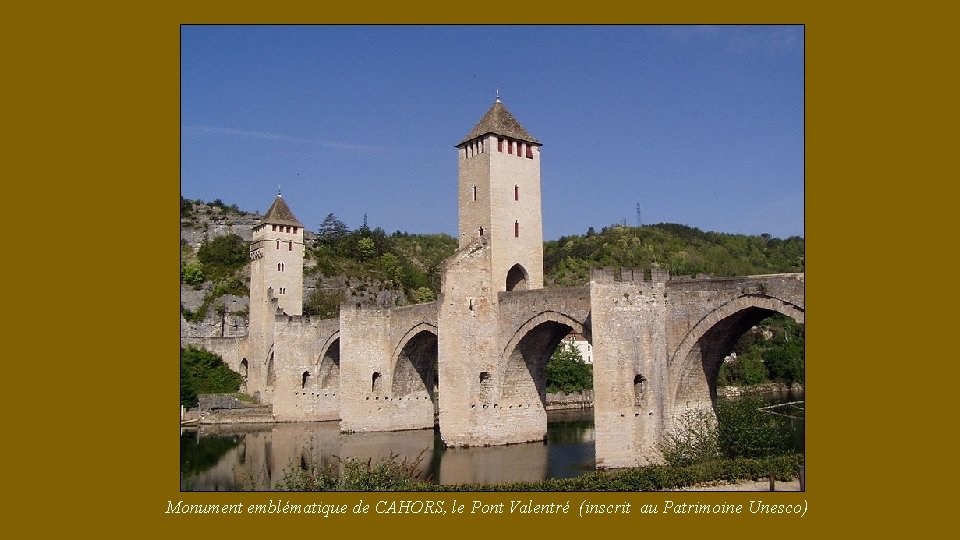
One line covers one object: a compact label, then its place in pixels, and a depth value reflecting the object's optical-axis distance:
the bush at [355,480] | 16.16
